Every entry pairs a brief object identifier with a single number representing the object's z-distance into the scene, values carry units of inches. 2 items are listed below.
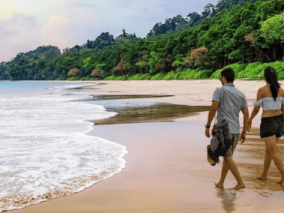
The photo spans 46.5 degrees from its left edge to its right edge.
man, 170.9
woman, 180.5
